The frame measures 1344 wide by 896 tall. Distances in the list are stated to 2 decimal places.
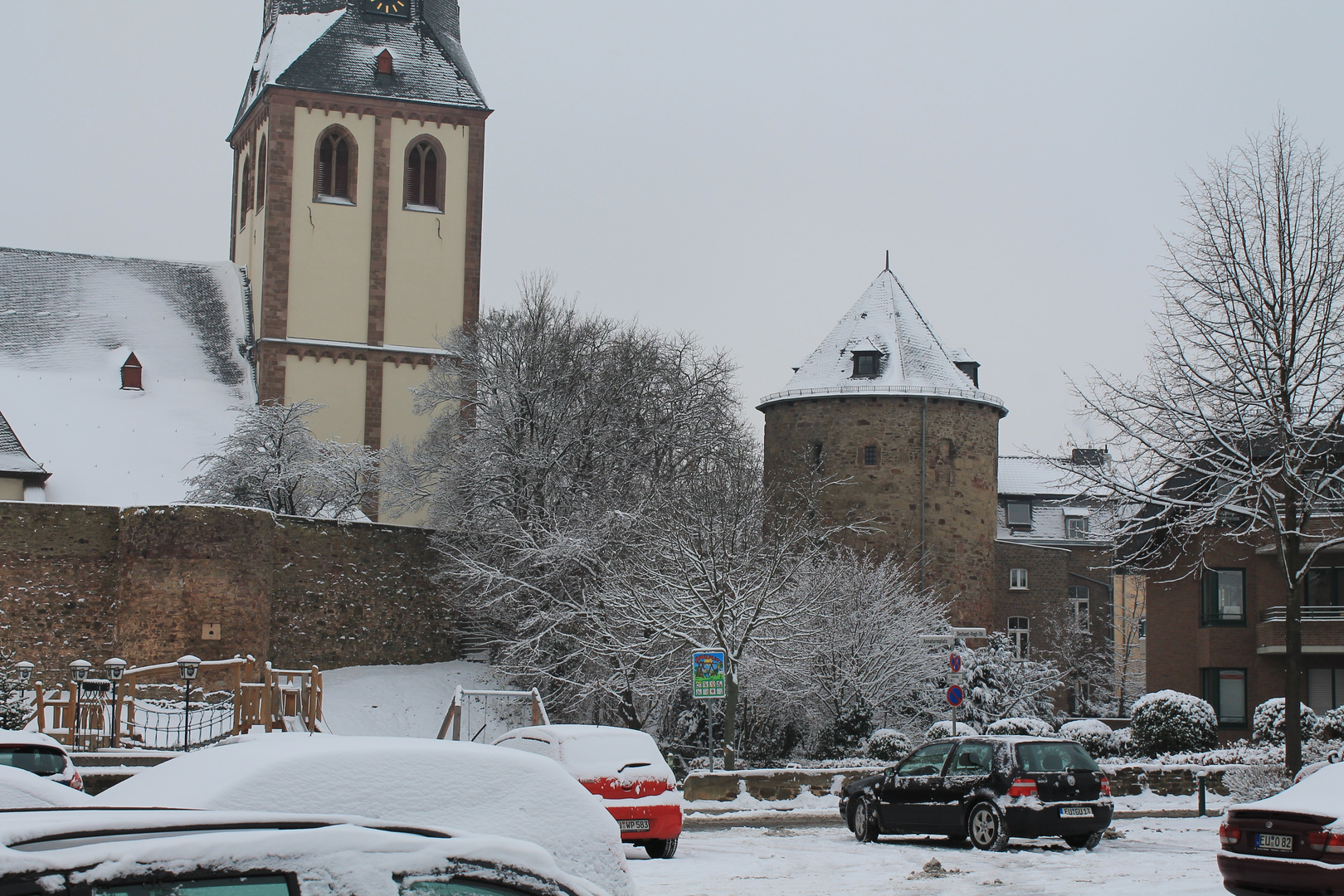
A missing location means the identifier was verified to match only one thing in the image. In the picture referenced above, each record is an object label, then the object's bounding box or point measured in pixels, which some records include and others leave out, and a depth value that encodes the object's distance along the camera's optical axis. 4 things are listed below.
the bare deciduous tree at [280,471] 39.88
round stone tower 47.50
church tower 46.44
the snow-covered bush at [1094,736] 29.47
